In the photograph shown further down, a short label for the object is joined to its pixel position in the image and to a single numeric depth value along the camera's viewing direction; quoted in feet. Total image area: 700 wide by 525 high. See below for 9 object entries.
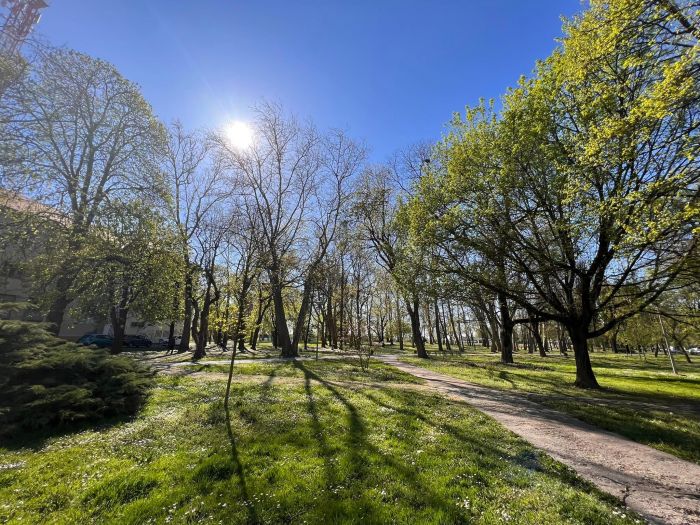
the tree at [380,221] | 102.99
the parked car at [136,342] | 127.24
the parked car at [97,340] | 104.94
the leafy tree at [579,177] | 29.09
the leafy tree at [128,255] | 46.62
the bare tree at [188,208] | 93.05
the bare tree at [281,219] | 87.20
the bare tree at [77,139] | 46.39
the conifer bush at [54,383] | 24.26
